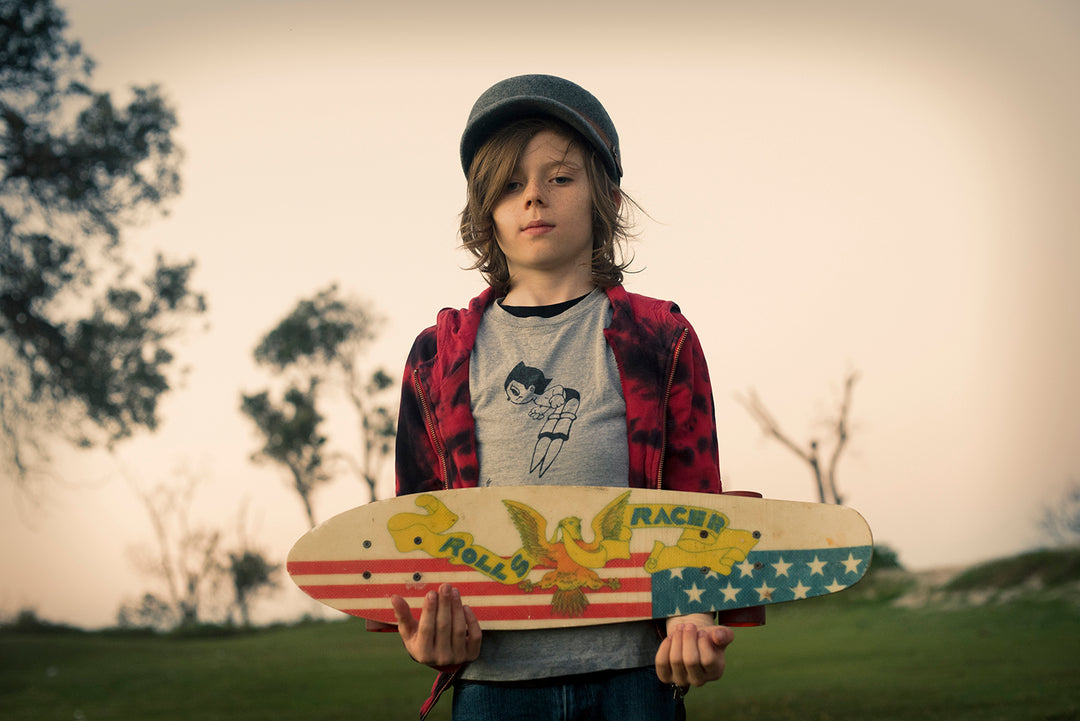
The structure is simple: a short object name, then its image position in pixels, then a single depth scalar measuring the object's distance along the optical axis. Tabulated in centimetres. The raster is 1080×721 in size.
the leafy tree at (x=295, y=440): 1697
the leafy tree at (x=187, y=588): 1345
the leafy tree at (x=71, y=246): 825
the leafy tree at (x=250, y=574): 1459
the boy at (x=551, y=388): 131
